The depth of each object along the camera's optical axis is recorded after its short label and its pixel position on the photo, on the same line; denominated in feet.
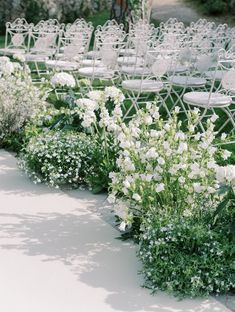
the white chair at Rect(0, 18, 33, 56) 37.52
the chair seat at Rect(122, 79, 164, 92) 24.00
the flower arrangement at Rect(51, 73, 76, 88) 22.08
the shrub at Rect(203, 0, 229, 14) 70.03
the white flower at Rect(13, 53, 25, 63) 24.40
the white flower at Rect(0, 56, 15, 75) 23.22
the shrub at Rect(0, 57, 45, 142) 22.67
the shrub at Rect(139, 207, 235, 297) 12.40
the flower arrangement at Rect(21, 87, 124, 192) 17.20
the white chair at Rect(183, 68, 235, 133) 21.49
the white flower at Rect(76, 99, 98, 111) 17.62
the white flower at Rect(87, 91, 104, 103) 17.16
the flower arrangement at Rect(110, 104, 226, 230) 13.83
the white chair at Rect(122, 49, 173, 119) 23.88
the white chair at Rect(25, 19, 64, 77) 34.26
